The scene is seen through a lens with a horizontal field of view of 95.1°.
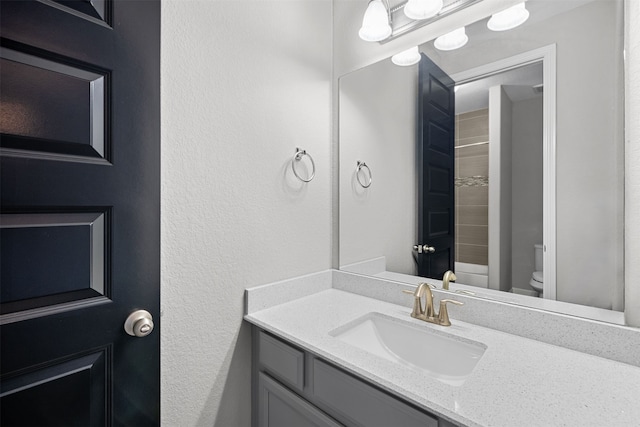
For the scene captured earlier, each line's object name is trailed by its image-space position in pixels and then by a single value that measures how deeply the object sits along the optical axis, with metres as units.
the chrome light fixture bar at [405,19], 1.17
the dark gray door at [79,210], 0.67
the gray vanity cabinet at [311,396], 0.76
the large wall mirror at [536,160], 0.90
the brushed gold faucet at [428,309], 1.09
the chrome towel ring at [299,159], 1.38
